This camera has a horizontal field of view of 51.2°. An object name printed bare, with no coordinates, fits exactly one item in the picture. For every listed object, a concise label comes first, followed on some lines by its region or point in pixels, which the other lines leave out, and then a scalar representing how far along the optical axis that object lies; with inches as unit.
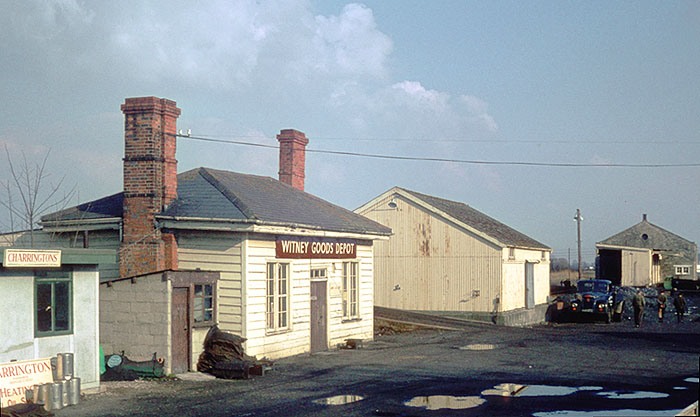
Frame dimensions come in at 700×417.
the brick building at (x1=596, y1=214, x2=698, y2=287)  2190.0
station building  684.7
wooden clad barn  1296.8
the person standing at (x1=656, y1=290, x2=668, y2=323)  1371.8
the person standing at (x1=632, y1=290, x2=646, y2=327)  1282.0
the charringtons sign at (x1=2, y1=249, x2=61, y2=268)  512.1
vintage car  1384.1
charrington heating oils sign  508.1
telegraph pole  2389.3
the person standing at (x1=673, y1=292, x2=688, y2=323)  1354.6
